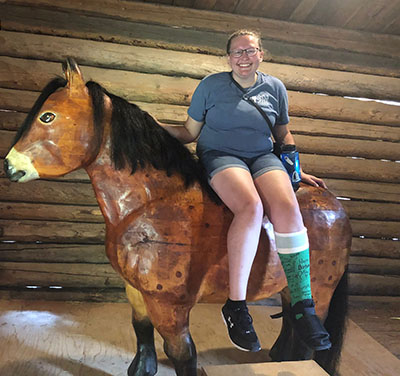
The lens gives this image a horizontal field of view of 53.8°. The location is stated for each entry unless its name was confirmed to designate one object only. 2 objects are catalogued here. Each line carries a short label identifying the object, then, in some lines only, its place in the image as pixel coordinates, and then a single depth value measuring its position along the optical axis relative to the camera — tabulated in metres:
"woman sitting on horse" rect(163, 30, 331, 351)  1.81
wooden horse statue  1.82
